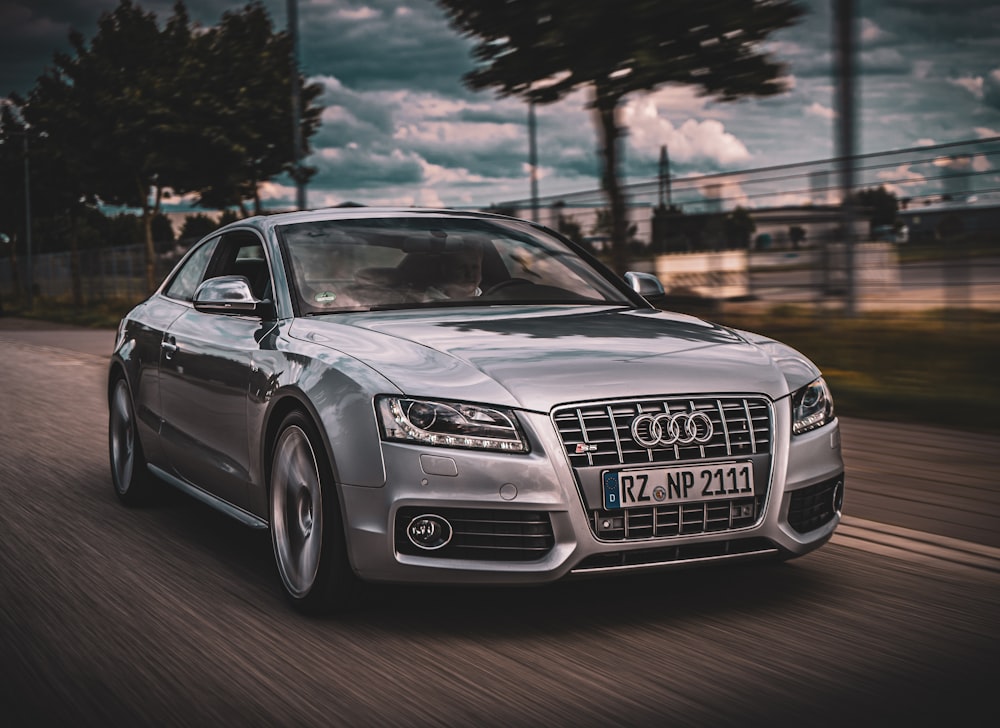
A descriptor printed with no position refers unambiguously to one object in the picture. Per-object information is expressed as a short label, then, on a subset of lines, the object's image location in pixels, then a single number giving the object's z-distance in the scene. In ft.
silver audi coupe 14.08
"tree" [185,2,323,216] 97.76
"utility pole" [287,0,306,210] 73.31
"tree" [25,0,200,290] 100.17
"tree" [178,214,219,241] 330.63
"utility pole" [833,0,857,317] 39.45
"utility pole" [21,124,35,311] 151.02
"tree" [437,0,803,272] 36.78
